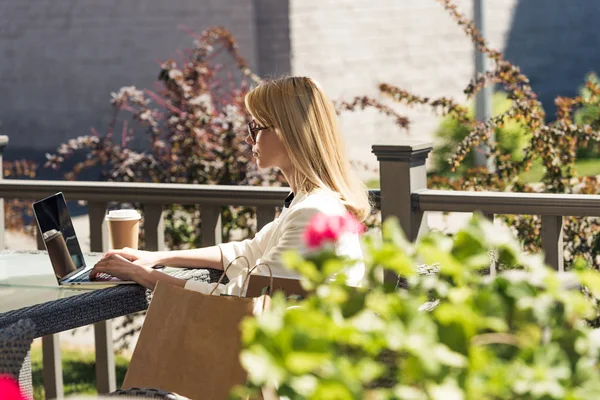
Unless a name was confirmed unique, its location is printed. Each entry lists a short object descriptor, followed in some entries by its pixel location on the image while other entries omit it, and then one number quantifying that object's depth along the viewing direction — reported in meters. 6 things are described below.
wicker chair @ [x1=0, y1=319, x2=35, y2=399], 3.73
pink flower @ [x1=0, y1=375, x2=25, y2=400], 2.54
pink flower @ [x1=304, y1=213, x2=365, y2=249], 2.70
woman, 5.10
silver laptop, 5.24
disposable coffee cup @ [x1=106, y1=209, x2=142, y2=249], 5.83
